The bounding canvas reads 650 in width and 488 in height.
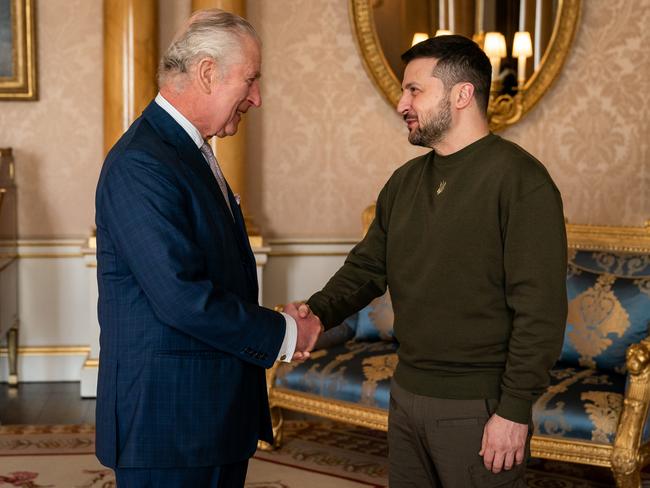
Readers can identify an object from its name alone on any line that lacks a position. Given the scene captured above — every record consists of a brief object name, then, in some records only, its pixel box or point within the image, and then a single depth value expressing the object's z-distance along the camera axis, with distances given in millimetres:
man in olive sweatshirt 2129
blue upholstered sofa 3541
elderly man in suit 1992
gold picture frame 5383
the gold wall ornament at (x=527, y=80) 5176
